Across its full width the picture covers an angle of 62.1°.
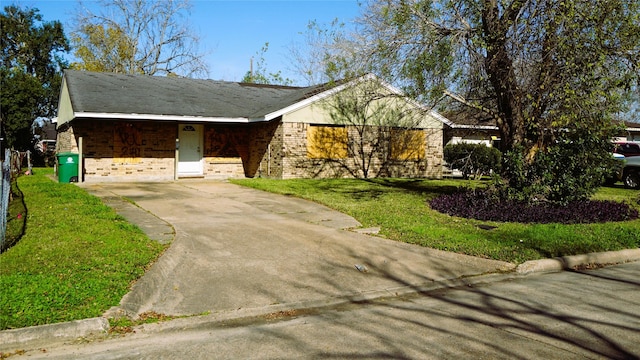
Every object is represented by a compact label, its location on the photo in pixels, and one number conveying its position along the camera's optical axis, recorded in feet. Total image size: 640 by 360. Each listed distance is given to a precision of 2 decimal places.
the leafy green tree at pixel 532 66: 37.01
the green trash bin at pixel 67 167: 60.34
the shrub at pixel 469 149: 84.96
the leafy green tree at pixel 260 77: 162.81
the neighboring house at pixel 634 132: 123.34
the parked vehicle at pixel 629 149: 84.38
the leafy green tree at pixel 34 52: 130.82
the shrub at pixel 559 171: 42.37
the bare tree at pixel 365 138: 70.23
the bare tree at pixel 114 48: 136.05
